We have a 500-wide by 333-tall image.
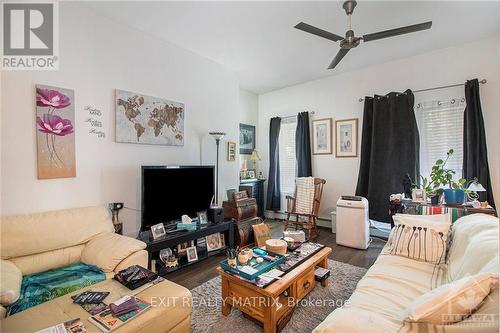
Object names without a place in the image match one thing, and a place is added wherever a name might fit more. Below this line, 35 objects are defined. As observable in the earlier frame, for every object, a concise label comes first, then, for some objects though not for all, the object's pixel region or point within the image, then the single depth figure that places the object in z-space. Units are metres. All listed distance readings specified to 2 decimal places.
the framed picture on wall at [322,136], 4.36
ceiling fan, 2.11
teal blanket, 1.50
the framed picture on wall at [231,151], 3.97
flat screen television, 2.57
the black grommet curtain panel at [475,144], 2.96
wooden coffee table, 1.63
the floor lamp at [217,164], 3.44
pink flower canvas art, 2.17
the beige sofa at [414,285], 0.97
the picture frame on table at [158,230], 2.55
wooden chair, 3.88
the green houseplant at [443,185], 2.75
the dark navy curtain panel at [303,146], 4.54
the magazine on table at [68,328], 1.22
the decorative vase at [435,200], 2.93
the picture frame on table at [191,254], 2.81
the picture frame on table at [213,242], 3.08
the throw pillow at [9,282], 1.39
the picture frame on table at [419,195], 3.00
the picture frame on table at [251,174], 5.00
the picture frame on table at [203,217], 3.08
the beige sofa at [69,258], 1.35
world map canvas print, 2.71
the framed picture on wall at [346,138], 4.09
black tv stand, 2.42
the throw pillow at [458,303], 0.99
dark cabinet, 4.65
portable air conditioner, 3.31
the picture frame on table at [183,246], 2.84
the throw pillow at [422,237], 1.91
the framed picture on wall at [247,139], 4.98
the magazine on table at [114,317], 1.26
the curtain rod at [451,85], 3.04
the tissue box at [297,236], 2.37
